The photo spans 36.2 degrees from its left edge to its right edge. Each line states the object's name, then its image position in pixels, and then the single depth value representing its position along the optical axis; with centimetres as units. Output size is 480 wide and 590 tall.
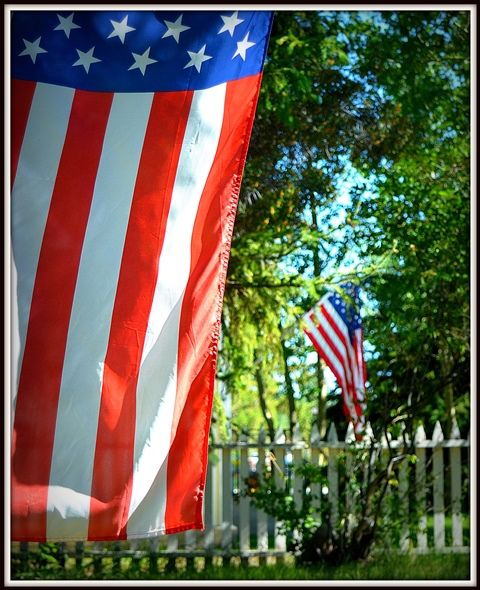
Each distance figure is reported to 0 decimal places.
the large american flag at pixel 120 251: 248
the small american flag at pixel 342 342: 670
